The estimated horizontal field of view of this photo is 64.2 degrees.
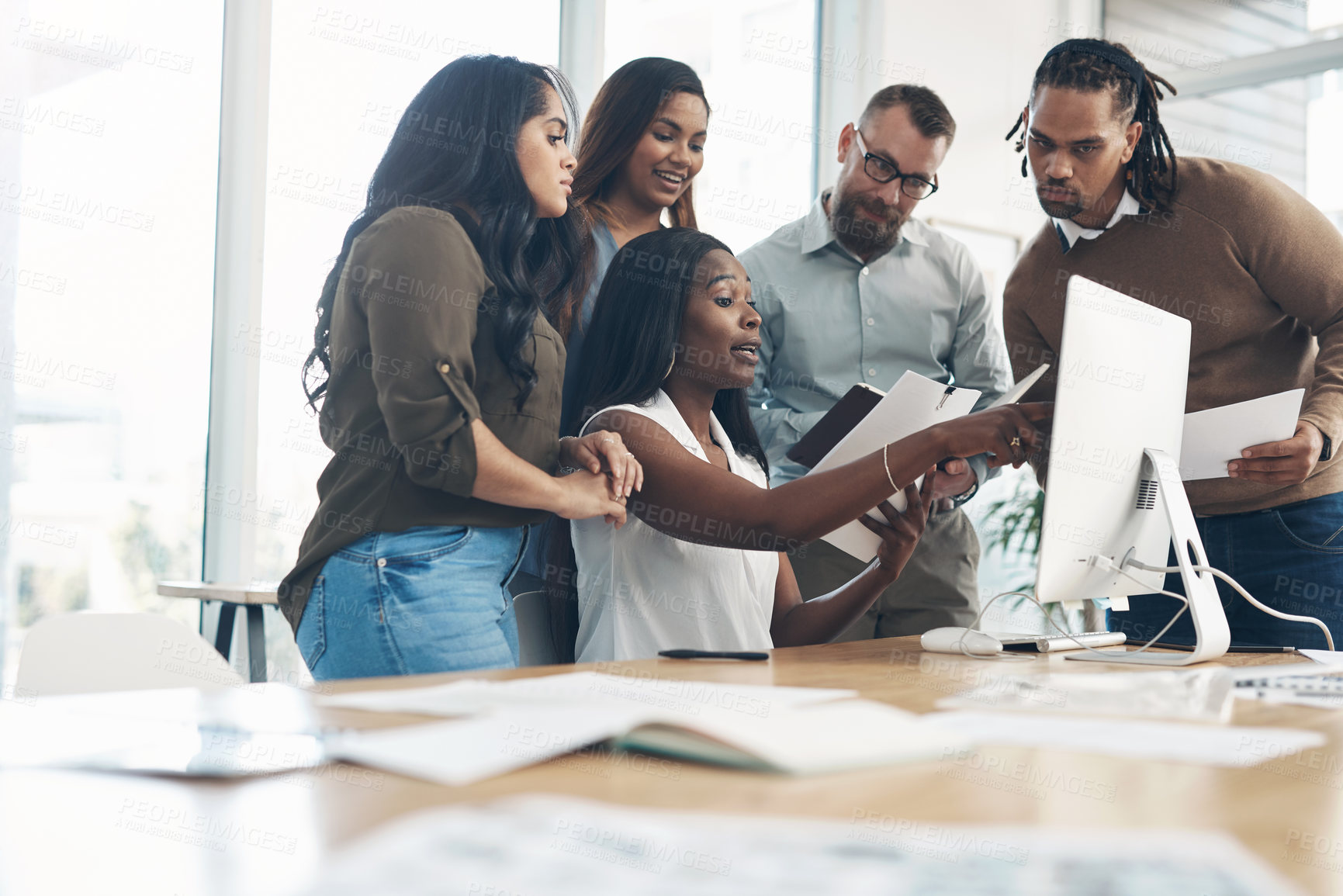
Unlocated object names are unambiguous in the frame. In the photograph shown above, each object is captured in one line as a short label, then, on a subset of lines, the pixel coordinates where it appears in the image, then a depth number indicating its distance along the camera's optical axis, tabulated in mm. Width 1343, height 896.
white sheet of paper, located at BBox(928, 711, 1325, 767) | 745
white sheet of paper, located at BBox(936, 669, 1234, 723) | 931
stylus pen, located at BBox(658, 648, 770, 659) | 1293
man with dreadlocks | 1821
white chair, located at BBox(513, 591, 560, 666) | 1882
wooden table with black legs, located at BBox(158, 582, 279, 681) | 2596
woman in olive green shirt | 1341
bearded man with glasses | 2377
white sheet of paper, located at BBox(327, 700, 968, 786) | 625
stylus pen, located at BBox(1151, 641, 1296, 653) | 1516
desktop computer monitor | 1299
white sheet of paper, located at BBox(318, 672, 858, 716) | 803
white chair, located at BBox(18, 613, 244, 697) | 1243
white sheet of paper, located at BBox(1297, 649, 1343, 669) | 1358
